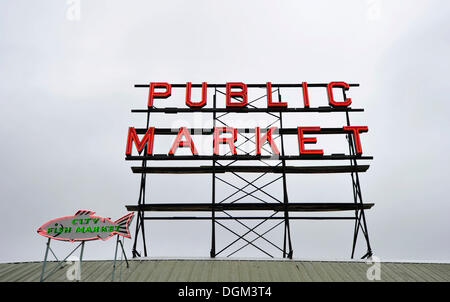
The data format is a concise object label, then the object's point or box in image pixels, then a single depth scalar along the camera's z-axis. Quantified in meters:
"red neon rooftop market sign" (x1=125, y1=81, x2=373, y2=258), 15.10
